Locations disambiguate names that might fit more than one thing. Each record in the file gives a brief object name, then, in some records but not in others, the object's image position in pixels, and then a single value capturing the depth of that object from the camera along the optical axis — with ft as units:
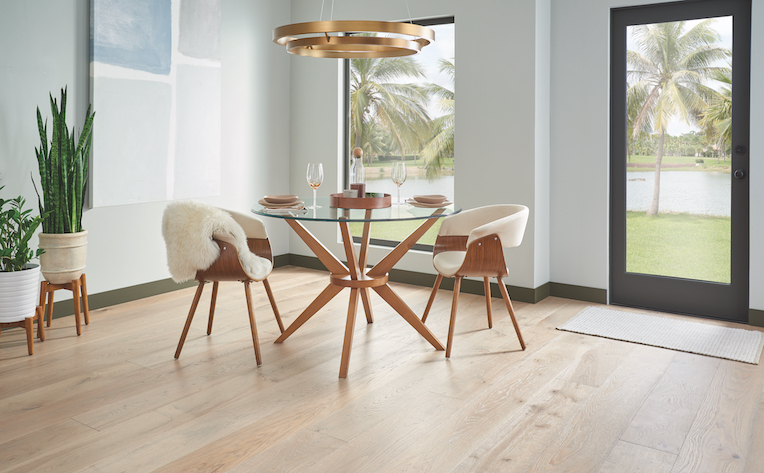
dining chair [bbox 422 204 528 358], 10.37
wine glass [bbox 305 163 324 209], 10.88
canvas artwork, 13.50
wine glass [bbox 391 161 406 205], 11.14
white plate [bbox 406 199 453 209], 11.04
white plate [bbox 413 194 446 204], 11.24
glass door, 12.85
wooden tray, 10.62
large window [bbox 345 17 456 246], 17.31
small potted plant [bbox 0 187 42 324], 10.66
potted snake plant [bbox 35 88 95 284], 11.68
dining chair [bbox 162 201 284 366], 9.87
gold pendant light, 8.69
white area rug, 11.03
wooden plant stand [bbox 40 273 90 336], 11.81
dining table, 10.13
